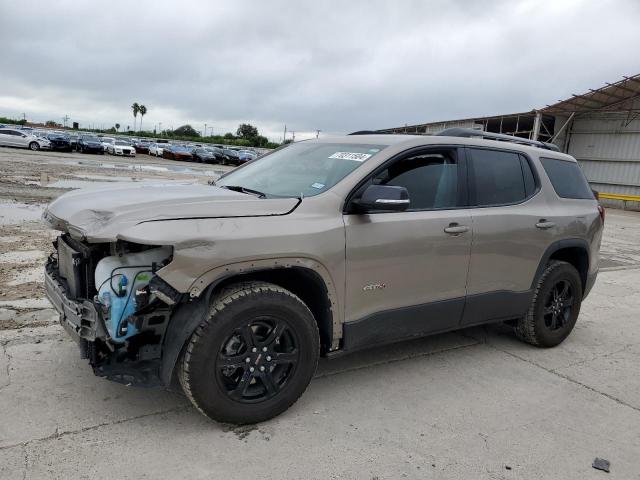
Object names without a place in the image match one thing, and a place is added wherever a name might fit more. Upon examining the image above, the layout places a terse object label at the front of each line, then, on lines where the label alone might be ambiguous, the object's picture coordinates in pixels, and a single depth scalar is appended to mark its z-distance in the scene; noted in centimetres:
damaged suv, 286
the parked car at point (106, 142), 4391
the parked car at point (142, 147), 5312
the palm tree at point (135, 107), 13725
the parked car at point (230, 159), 4591
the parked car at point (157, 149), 4931
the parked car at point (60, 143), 4012
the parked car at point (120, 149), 4291
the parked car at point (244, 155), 4642
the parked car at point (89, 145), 4169
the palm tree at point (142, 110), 13725
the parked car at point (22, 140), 3785
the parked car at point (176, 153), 4591
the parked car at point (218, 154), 4609
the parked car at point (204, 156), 4528
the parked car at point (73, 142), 4175
